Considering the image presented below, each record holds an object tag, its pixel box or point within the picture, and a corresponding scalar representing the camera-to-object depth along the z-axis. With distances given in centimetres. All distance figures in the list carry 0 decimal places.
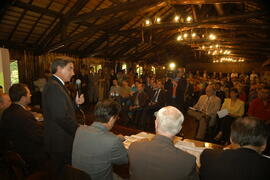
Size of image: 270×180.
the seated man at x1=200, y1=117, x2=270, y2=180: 109
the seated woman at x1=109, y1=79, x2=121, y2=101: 631
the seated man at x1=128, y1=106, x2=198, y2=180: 112
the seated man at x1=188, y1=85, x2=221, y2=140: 407
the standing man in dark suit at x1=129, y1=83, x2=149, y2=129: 552
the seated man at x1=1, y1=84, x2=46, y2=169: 218
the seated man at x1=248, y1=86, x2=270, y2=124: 369
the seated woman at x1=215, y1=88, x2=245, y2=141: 414
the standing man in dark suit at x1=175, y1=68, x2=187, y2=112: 467
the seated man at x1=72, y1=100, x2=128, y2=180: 138
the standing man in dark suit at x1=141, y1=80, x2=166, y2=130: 542
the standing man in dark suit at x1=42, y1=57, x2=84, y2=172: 183
